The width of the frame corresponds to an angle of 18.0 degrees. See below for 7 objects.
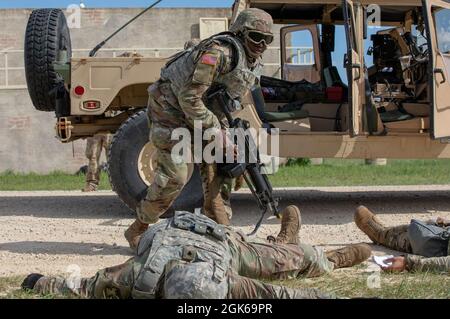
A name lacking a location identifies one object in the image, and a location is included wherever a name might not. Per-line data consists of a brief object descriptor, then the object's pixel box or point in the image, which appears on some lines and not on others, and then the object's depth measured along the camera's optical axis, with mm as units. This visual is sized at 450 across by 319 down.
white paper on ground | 7588
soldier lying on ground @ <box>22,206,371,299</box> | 5356
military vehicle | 11746
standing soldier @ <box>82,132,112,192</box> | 17166
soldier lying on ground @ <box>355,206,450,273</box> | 7508
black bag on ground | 7969
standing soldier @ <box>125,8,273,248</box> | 8029
